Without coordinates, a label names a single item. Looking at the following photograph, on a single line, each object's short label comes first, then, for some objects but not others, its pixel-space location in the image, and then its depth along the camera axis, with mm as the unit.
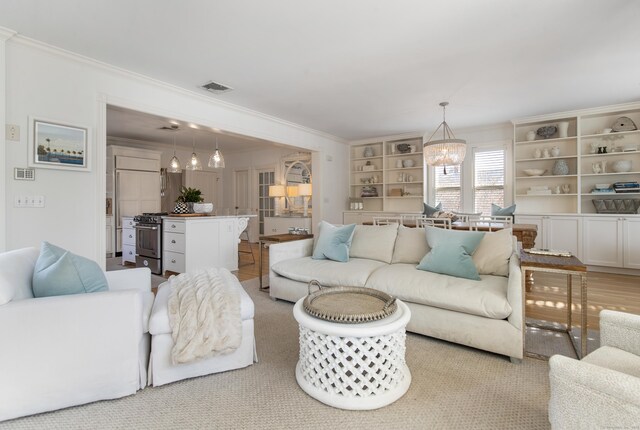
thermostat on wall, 2748
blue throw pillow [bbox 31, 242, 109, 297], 1660
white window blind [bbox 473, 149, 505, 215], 5812
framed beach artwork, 2830
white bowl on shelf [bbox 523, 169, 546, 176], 5301
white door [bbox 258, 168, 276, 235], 8156
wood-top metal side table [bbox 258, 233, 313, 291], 3643
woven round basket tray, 1684
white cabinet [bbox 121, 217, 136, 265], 5325
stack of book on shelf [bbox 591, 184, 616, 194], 4804
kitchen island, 4344
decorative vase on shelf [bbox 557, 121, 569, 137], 5079
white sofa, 2098
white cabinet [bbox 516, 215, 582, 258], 4824
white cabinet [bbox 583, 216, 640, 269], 4461
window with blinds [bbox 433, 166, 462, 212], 6215
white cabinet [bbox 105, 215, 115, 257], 6488
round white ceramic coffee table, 1625
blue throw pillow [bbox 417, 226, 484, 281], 2529
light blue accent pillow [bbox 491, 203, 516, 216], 4389
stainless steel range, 4699
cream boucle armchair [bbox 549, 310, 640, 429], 935
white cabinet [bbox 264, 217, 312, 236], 7393
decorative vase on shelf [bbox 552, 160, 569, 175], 5109
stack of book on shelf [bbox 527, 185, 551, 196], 5281
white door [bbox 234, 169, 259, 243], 8461
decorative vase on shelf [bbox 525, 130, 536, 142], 5352
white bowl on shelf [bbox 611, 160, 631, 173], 4707
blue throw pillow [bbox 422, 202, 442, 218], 4949
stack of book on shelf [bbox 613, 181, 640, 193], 4617
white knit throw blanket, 1771
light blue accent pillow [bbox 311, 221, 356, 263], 3299
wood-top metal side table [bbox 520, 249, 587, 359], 1952
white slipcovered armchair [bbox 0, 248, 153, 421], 1498
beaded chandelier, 4391
